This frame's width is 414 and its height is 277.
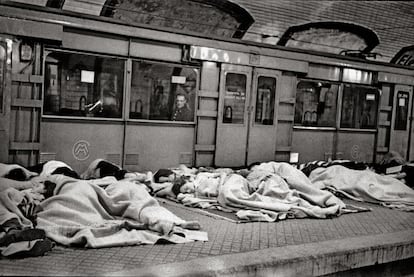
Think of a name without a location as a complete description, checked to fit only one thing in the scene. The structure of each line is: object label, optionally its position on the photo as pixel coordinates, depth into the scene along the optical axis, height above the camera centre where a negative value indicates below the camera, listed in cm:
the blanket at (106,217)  423 -107
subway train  750 +27
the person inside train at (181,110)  926 +0
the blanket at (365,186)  727 -103
